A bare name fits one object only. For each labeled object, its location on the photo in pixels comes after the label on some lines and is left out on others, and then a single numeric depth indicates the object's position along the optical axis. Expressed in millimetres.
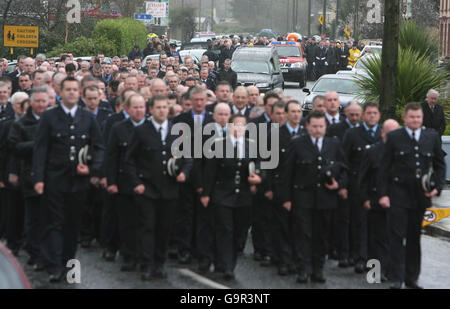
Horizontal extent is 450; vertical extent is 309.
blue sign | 55053
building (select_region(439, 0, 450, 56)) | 59119
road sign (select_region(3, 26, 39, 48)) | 30281
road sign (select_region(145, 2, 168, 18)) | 61397
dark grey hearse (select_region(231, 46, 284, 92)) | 33688
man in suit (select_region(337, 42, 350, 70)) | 46338
